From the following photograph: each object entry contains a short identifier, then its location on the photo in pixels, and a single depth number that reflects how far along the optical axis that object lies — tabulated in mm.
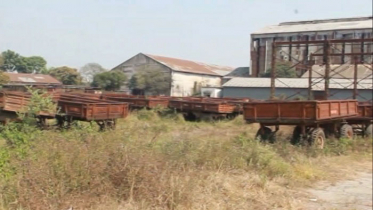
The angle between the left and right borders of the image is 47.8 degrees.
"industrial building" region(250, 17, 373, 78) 44312
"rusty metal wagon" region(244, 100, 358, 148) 11797
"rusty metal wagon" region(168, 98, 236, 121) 21766
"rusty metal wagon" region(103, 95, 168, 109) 23781
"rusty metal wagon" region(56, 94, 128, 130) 13680
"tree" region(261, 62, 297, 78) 44438
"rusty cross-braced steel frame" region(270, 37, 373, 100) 18422
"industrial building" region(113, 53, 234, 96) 47125
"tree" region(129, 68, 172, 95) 43625
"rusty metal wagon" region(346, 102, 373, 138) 15542
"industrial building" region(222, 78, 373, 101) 35094
